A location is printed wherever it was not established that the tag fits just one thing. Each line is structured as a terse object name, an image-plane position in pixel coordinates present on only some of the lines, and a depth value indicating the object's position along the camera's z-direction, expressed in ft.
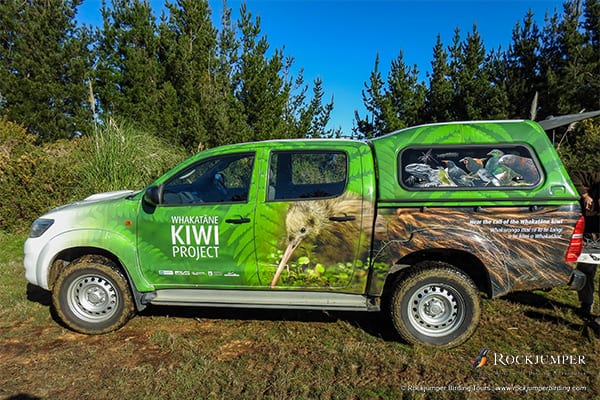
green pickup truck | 11.10
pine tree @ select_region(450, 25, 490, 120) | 52.11
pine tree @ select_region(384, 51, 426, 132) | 52.95
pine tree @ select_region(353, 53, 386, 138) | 54.29
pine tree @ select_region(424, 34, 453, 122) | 54.60
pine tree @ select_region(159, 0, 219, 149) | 48.74
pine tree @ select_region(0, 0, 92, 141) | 56.18
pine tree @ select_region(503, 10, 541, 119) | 51.47
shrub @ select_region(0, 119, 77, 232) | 26.25
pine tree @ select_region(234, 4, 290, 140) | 46.26
